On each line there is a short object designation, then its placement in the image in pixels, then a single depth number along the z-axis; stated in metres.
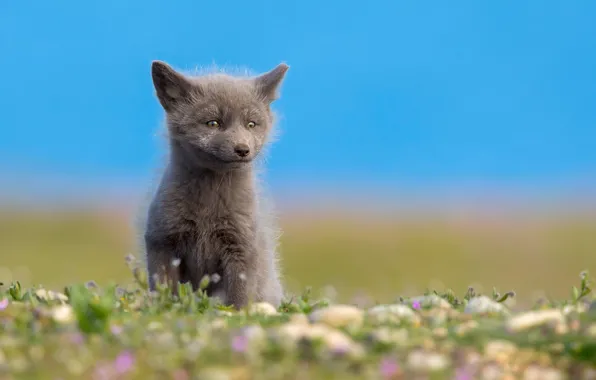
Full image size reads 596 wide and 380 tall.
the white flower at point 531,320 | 8.86
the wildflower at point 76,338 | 7.98
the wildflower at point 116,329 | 8.55
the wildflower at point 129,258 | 11.59
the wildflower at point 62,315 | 9.12
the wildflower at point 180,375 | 7.29
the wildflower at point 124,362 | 7.37
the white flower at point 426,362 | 7.47
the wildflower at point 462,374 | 7.49
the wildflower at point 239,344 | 7.63
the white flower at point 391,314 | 9.87
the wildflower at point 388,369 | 7.42
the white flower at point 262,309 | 11.15
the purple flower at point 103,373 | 7.20
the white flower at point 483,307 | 11.08
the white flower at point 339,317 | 9.32
